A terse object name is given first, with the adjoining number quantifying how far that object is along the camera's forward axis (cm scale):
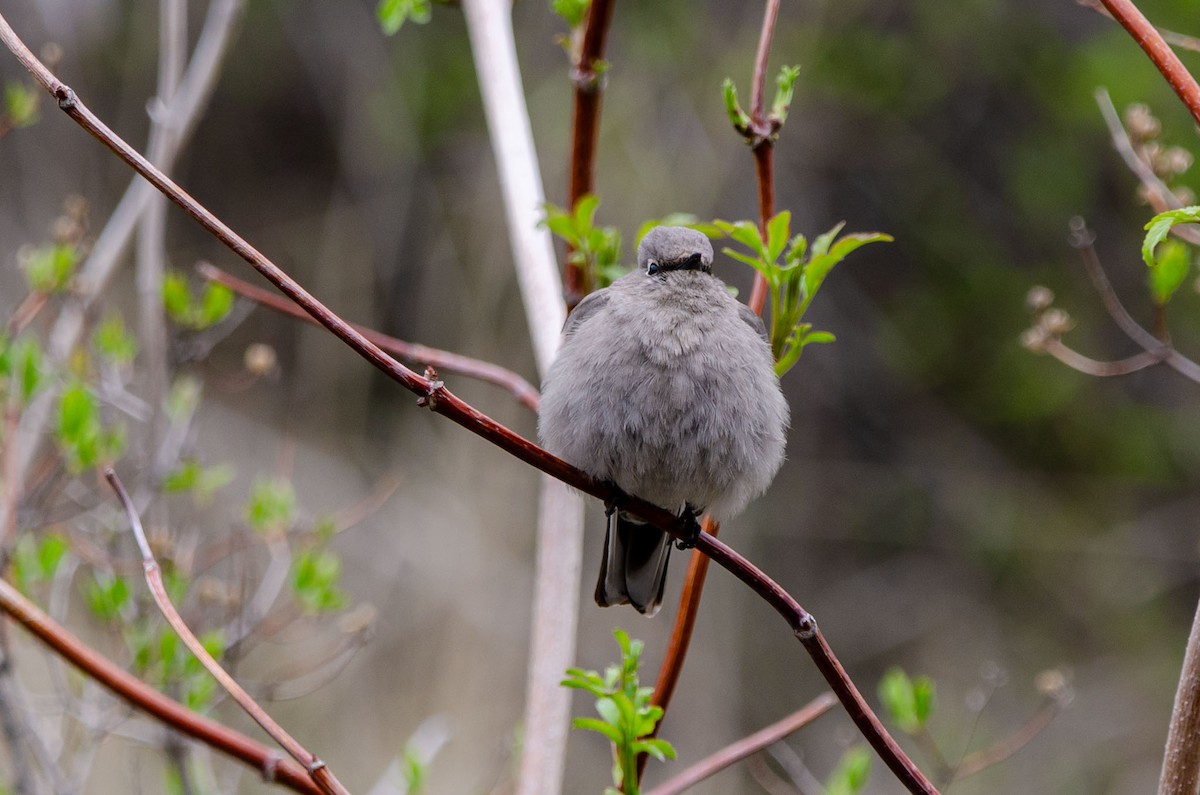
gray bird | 583
